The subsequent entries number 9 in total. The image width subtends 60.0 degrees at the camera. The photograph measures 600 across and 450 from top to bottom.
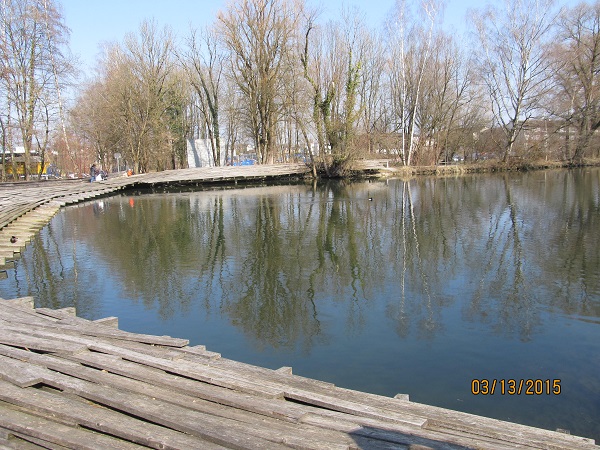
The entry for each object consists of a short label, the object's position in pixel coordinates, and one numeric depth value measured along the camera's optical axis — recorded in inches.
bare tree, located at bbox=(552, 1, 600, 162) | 1676.9
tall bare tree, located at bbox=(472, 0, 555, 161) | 1651.1
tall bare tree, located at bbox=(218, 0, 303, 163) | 1649.9
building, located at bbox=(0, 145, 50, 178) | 1842.5
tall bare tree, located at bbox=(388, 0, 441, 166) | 1712.6
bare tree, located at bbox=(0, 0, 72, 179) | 1433.1
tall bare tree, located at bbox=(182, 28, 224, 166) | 2007.9
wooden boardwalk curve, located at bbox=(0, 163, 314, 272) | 637.9
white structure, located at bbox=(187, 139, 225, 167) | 2036.2
